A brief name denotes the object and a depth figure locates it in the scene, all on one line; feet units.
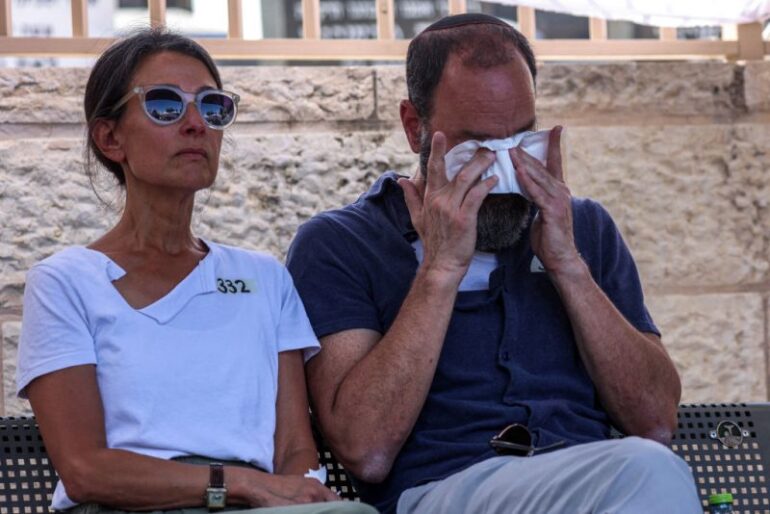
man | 21.26
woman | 19.60
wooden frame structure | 30.50
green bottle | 20.57
